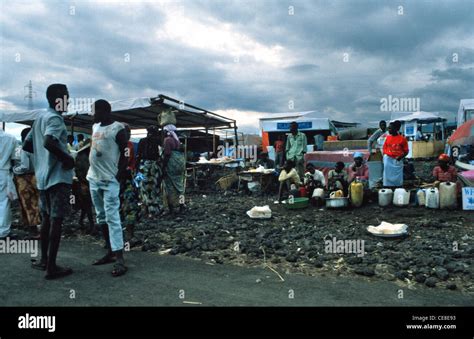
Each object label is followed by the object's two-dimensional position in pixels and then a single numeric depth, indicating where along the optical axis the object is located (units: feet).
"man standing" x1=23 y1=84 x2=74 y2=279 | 12.72
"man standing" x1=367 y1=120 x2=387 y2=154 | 32.65
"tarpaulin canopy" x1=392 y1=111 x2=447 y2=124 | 72.85
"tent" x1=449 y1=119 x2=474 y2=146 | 33.22
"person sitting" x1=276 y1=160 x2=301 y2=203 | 31.76
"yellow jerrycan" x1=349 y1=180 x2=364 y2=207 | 27.43
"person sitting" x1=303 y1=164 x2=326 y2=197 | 30.83
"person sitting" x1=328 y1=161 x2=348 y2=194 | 29.61
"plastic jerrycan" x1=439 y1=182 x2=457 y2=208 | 24.82
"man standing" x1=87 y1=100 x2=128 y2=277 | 13.42
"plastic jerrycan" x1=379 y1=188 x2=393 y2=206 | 27.04
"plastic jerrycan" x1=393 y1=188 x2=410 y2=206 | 26.53
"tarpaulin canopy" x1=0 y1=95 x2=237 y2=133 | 37.05
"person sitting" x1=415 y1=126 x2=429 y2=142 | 73.15
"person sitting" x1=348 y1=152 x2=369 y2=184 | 31.89
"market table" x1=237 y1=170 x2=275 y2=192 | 38.45
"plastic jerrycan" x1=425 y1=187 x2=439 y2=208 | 25.20
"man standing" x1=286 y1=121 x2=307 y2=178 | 34.55
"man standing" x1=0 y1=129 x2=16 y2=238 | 18.76
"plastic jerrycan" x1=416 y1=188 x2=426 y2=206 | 26.09
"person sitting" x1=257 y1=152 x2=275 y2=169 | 43.62
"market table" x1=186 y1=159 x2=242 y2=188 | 44.88
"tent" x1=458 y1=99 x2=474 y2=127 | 59.22
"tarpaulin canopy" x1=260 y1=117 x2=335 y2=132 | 62.54
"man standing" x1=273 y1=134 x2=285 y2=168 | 43.18
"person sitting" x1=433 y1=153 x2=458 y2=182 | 26.96
